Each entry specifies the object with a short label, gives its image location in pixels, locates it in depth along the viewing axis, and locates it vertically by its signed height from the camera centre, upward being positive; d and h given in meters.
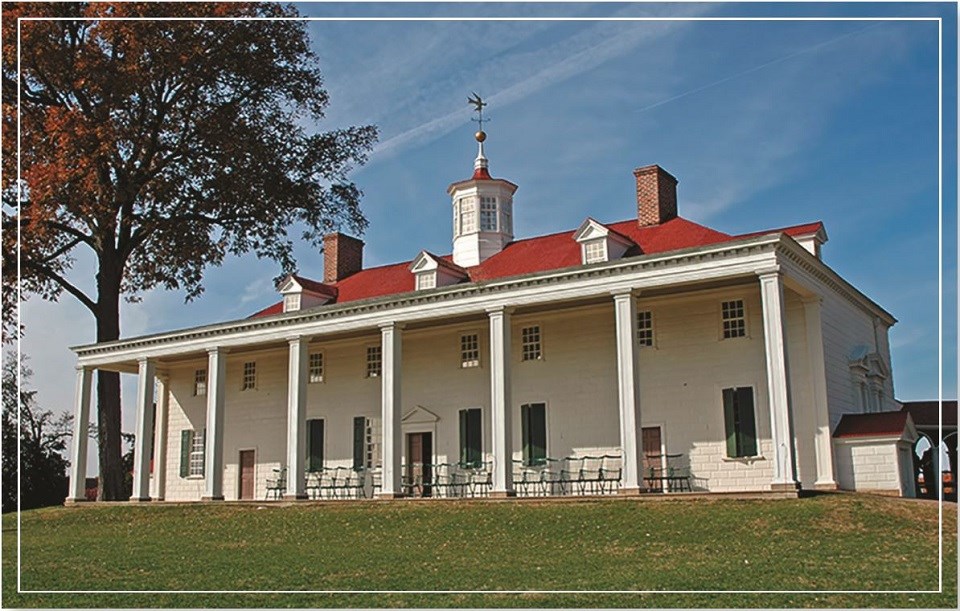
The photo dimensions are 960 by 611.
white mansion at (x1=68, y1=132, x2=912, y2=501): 22.39 +2.52
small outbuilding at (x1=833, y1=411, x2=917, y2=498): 21.66 +0.15
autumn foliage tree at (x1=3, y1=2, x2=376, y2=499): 26.88 +9.15
